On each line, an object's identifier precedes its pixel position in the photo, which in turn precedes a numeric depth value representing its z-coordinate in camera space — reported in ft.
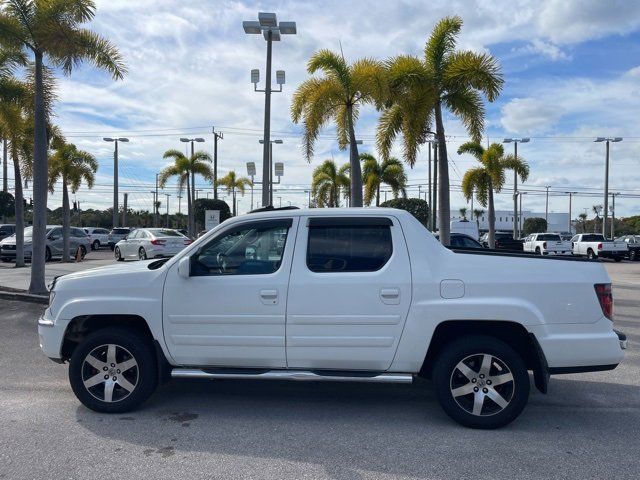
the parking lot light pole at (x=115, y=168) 130.04
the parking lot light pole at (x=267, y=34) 48.07
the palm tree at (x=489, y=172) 95.91
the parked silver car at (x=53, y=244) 79.71
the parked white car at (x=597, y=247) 106.11
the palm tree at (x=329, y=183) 124.98
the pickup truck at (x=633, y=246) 109.19
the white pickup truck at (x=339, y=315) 15.90
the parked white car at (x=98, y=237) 131.23
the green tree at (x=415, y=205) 110.72
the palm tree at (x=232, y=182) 154.30
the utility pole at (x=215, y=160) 119.41
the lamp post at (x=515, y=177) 114.73
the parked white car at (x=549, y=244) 108.37
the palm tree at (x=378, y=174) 107.70
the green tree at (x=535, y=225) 280.92
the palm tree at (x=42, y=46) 40.57
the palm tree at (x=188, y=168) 116.47
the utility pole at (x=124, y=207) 177.38
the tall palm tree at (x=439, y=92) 51.49
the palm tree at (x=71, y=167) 83.41
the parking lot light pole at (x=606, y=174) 128.57
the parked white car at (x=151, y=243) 74.23
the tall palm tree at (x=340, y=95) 51.44
